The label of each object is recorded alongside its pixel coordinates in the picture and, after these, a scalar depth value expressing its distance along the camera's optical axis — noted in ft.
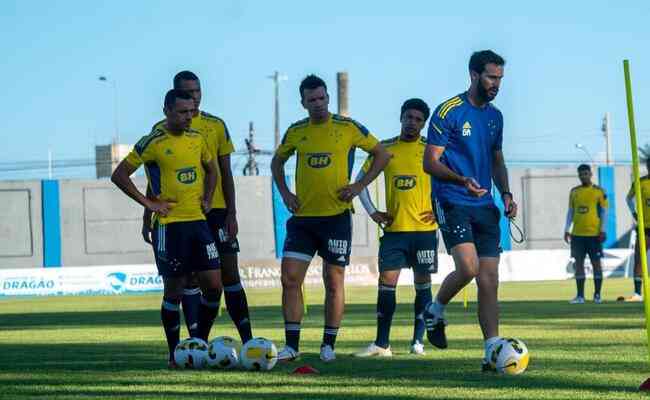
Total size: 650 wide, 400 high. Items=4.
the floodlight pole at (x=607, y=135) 295.03
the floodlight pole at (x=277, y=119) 269.23
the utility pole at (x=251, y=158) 240.12
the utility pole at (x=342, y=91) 229.47
